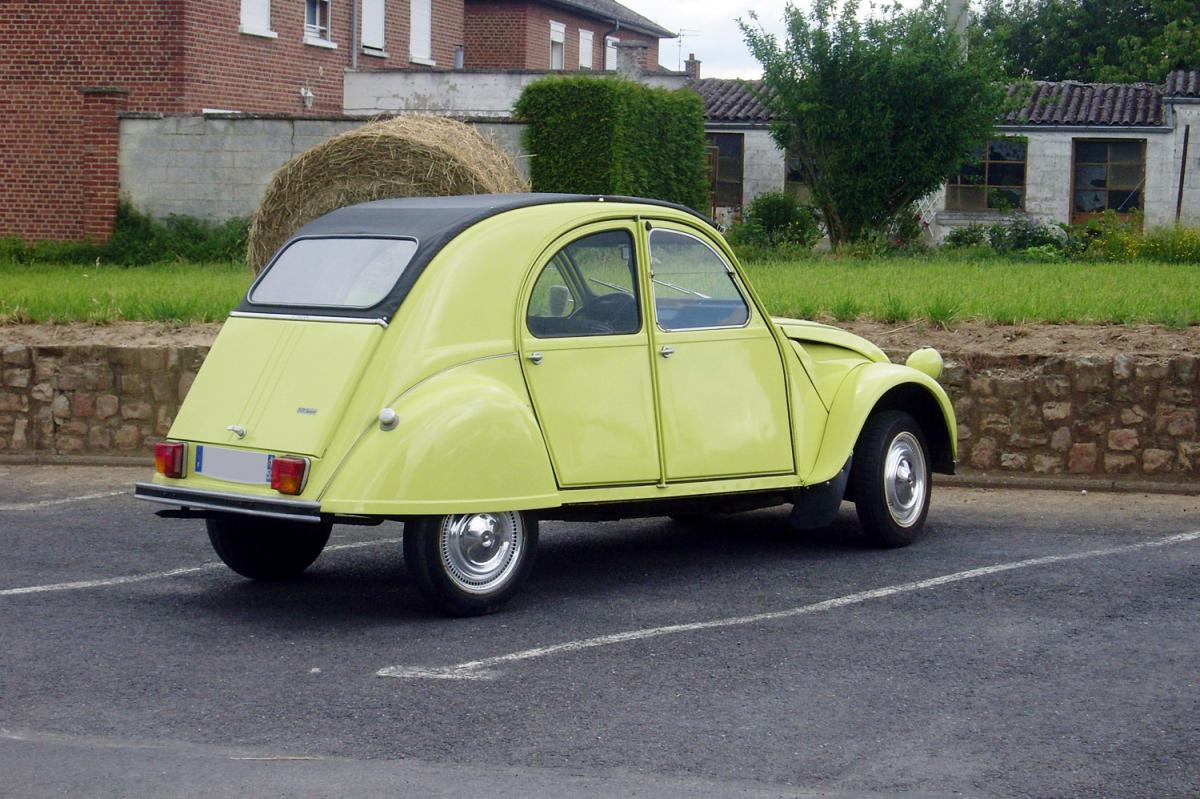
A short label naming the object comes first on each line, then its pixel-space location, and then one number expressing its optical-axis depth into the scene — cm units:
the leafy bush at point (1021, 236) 3052
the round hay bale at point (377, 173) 1502
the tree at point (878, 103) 2617
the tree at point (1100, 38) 5038
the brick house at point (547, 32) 4206
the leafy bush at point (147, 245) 2286
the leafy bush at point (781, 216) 2970
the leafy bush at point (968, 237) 3084
